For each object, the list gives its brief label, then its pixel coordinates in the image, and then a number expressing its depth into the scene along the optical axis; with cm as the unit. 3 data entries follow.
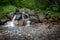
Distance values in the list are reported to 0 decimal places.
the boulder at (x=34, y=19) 427
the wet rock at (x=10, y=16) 439
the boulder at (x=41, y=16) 429
